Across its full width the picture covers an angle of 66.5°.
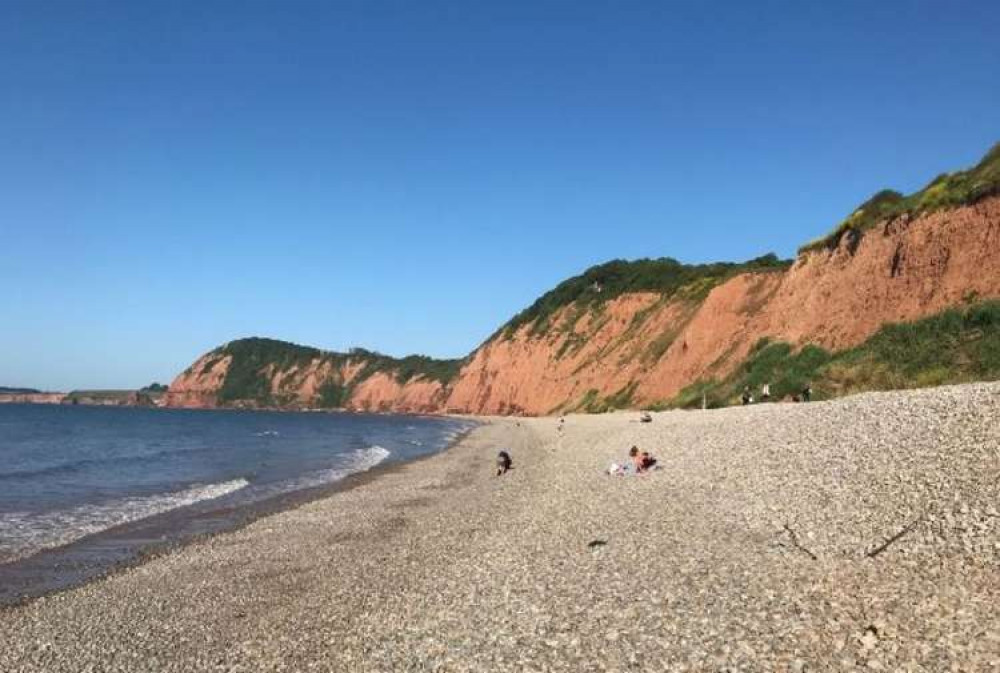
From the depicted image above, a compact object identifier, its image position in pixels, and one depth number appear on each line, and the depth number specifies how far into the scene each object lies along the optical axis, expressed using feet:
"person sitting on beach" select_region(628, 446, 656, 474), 78.28
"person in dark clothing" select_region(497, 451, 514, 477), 107.34
